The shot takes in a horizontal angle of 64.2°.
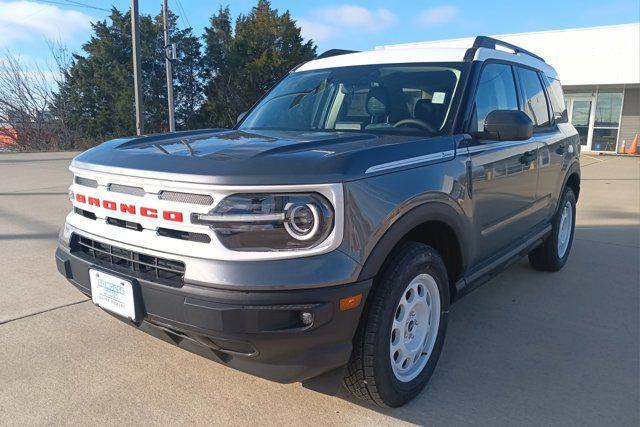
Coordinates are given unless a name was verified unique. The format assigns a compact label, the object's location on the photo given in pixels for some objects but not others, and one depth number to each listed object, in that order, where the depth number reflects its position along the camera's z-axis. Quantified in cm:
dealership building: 1906
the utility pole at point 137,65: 1548
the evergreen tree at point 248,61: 2895
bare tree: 2589
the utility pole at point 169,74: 1831
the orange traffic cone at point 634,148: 2039
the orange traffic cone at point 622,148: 2083
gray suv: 208
